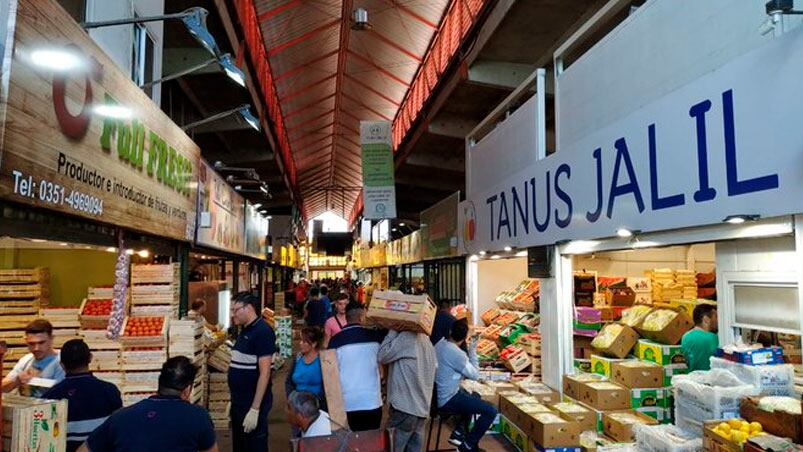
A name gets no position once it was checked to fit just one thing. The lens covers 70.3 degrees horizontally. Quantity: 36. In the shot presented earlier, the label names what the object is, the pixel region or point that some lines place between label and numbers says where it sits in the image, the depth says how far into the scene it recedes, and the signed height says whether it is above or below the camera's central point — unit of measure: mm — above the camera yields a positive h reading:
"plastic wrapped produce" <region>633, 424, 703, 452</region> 4320 -1308
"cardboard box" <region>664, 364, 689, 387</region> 6332 -1084
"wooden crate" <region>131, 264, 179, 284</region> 6875 -15
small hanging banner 11984 +2142
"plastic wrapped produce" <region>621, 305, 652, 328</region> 7000 -536
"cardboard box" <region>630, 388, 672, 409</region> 6113 -1353
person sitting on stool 5930 -1266
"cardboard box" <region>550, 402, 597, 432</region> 6027 -1523
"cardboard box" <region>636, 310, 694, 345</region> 6434 -651
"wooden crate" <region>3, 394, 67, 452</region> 3219 -881
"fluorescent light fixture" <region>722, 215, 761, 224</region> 3701 +354
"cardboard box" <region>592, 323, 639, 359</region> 6801 -853
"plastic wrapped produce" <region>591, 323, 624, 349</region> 6891 -782
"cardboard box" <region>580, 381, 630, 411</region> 6051 -1322
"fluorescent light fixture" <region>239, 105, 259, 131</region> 8086 +2255
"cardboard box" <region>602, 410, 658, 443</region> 5578 -1520
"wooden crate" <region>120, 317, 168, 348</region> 6438 -769
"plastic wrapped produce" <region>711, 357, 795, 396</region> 4238 -796
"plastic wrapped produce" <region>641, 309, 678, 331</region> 6562 -550
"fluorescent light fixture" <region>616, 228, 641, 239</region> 5079 +356
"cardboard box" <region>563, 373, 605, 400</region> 6571 -1285
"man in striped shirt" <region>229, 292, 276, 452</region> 4863 -876
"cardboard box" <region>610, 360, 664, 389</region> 6188 -1119
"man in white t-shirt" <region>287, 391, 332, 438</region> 3764 -949
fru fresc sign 3273 +1046
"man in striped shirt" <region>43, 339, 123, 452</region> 3885 -837
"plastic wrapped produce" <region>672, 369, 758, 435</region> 4230 -951
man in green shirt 5961 -711
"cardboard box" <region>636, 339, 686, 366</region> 6363 -920
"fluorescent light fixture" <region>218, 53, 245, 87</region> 5738 +2090
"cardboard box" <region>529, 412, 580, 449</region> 5797 -1635
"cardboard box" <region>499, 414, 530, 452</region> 6425 -1920
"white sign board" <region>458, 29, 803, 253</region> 3414 +887
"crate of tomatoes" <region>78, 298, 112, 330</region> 6633 -491
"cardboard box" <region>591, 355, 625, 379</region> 6629 -1106
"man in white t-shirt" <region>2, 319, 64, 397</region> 4707 -756
